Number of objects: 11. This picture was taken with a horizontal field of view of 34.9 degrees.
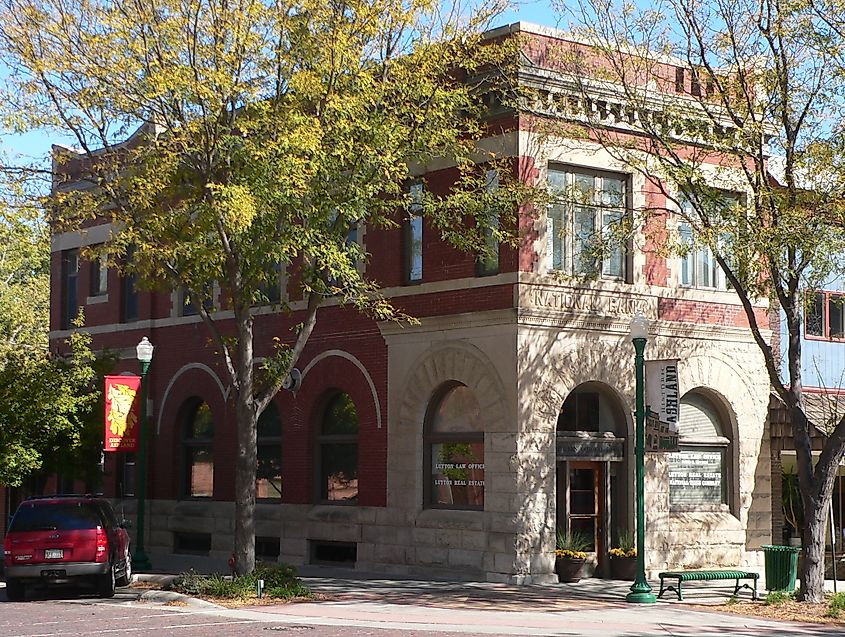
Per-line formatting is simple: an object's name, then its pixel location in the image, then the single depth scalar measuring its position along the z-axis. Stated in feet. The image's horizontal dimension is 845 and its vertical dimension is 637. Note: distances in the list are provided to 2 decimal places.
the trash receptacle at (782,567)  74.33
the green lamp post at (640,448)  70.23
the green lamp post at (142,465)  87.81
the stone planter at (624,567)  82.48
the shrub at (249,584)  70.95
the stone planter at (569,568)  79.97
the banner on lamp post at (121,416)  90.63
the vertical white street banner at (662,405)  74.33
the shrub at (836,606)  65.96
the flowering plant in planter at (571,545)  80.33
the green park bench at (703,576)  71.77
